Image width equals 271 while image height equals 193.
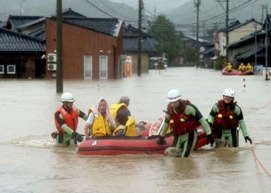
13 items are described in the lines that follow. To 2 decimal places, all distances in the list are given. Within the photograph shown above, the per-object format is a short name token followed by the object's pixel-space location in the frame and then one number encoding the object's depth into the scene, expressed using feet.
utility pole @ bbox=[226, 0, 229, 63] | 345.72
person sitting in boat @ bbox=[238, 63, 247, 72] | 252.26
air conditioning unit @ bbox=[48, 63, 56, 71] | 188.34
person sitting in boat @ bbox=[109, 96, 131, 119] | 47.83
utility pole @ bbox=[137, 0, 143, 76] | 243.75
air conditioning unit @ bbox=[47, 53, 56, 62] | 185.88
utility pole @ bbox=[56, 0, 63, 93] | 113.60
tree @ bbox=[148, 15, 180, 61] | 509.88
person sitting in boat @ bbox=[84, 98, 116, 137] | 46.73
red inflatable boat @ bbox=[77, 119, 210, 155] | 44.98
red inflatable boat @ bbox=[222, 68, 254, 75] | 247.09
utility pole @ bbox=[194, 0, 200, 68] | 474.49
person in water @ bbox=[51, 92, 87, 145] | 48.49
